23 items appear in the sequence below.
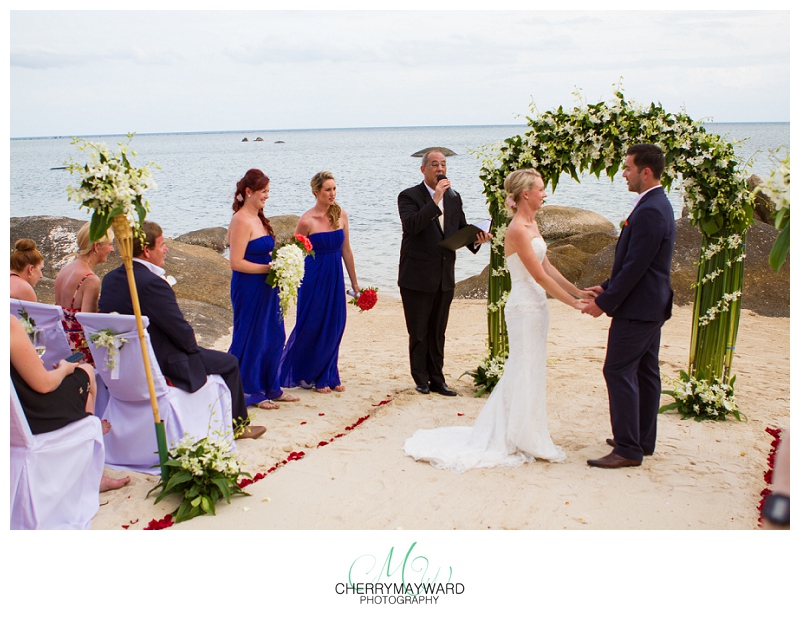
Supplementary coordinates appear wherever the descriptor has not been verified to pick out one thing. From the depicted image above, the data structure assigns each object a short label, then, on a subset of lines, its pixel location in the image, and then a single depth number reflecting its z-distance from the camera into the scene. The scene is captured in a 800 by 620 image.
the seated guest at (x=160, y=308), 5.29
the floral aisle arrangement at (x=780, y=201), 3.41
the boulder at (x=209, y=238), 20.80
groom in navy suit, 5.23
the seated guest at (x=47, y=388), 4.26
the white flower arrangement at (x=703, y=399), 6.52
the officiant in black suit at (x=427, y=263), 7.02
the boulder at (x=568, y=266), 13.73
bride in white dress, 5.45
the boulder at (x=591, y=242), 15.50
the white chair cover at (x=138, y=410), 5.14
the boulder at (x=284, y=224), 21.61
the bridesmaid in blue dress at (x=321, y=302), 7.28
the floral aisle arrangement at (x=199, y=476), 4.66
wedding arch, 6.18
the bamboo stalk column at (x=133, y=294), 4.55
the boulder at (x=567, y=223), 19.52
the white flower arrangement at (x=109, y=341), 4.98
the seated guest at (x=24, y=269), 5.65
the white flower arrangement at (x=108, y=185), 4.32
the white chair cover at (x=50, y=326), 5.27
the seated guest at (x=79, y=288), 5.56
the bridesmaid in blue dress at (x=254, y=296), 6.72
